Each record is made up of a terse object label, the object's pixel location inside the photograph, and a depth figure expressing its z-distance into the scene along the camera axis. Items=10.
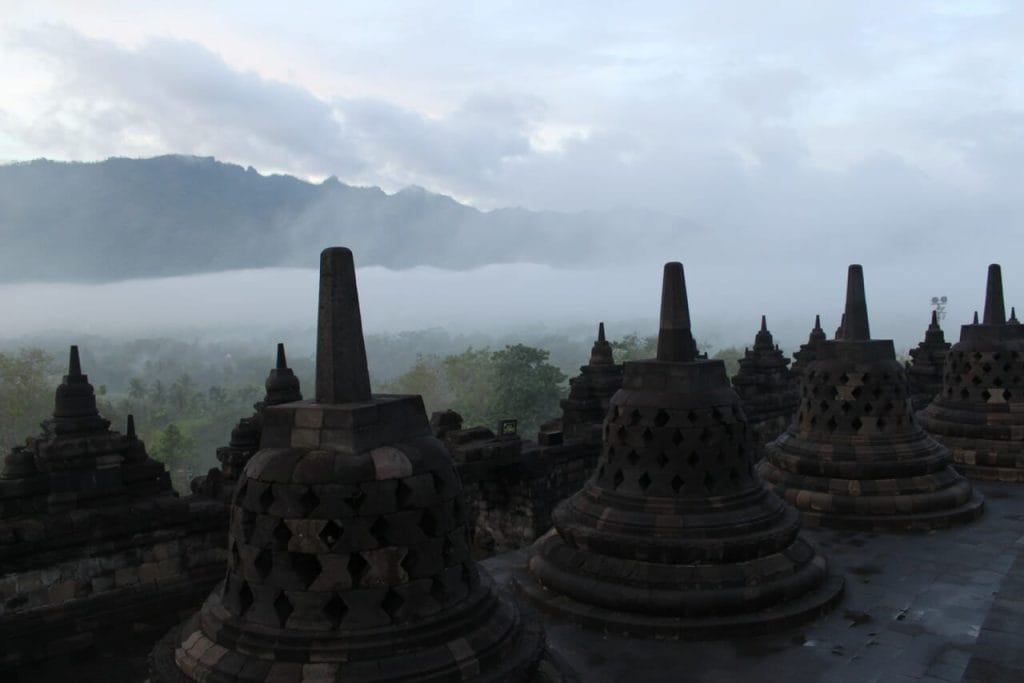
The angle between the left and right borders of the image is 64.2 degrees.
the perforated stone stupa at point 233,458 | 11.77
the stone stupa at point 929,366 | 23.52
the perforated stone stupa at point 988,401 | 15.42
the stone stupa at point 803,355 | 23.73
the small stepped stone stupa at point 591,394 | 18.81
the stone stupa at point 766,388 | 20.38
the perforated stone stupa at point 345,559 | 4.86
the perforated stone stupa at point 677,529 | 8.28
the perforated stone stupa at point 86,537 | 9.88
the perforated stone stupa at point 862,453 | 12.18
